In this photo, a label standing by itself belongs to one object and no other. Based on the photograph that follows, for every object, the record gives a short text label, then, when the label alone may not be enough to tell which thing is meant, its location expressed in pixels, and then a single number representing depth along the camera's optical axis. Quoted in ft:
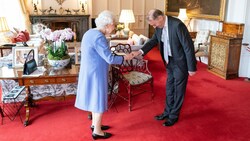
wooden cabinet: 17.89
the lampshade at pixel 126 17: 27.25
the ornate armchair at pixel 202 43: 21.50
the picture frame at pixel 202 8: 20.62
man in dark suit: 10.07
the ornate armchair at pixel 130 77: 13.05
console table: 10.73
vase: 11.73
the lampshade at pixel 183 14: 25.21
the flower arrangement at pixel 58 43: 11.88
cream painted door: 17.97
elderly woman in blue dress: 8.79
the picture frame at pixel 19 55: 12.07
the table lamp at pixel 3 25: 26.84
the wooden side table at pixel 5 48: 20.51
